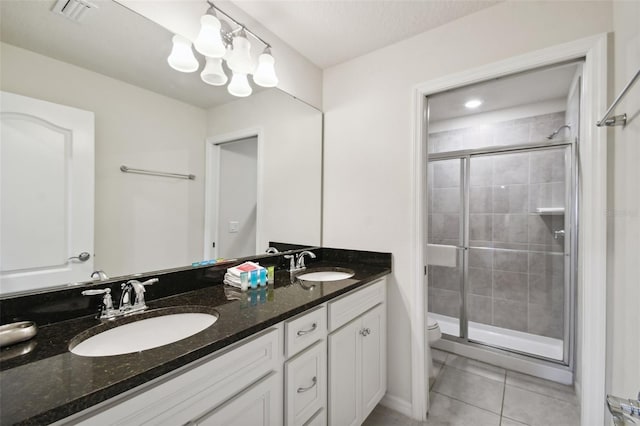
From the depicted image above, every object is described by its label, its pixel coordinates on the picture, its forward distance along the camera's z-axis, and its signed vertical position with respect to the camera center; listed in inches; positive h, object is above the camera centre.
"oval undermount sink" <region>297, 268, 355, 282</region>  68.9 -16.0
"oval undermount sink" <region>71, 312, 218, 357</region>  33.6 -16.9
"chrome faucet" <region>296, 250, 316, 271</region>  74.3 -13.1
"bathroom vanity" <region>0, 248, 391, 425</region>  23.2 -16.9
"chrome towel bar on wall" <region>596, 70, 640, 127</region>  41.2 +14.8
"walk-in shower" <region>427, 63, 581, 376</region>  96.3 -0.8
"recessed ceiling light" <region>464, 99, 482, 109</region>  107.6 +44.6
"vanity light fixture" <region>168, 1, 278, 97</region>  50.8 +31.9
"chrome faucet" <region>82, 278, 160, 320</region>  38.6 -13.2
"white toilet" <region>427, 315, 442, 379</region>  84.3 -37.3
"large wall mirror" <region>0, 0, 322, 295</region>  34.1 +9.9
